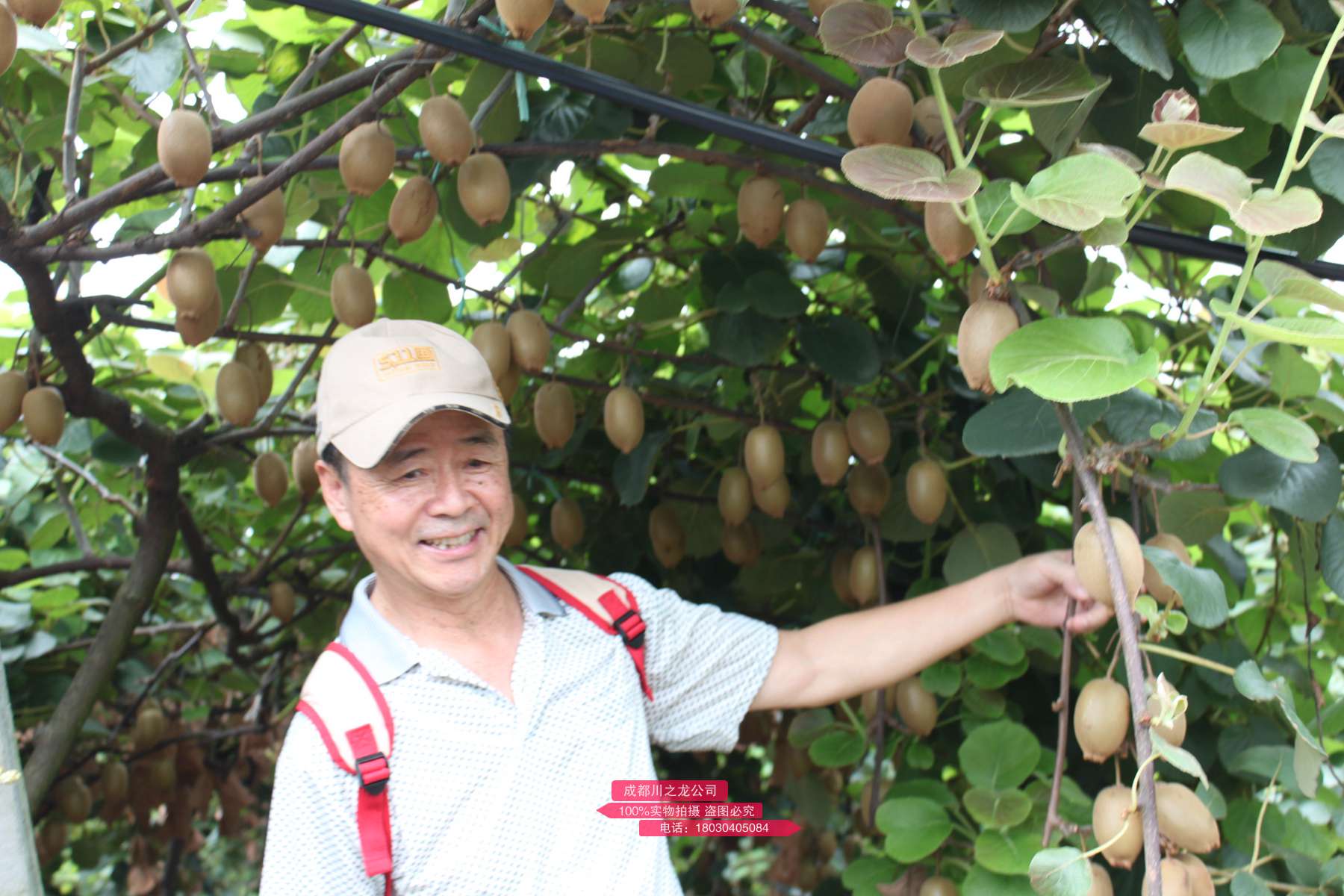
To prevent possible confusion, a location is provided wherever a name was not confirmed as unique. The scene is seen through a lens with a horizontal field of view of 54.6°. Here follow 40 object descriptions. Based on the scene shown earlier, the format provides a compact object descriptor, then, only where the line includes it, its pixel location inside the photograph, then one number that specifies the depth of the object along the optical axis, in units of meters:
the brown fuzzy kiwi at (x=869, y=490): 1.71
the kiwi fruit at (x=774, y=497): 1.73
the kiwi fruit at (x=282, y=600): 2.15
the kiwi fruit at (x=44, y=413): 1.55
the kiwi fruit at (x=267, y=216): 1.36
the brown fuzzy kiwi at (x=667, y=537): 1.98
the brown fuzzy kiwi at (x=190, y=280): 1.33
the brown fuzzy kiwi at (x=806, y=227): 1.48
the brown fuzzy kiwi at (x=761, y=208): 1.47
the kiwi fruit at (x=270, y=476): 1.97
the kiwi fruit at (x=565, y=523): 2.00
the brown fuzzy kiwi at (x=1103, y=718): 1.00
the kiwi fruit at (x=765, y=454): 1.68
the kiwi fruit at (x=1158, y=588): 1.00
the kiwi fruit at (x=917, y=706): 1.58
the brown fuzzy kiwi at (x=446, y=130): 1.32
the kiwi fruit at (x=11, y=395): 1.55
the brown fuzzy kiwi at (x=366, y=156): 1.30
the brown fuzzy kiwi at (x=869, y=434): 1.65
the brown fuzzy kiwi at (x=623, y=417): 1.66
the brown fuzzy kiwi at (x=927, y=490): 1.58
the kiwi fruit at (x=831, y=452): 1.67
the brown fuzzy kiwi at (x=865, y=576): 1.75
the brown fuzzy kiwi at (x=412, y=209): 1.38
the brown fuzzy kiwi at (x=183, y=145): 1.18
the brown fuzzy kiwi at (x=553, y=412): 1.70
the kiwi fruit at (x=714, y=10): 1.12
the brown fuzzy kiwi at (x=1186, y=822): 0.96
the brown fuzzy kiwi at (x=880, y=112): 1.10
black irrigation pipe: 1.09
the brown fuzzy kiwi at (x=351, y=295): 1.50
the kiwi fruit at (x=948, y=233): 1.04
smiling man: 1.07
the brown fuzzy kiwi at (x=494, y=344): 1.50
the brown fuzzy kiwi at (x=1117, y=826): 0.94
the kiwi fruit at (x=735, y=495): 1.79
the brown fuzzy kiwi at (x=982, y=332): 0.95
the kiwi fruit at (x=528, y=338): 1.53
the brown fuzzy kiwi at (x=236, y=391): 1.58
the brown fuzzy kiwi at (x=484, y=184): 1.37
